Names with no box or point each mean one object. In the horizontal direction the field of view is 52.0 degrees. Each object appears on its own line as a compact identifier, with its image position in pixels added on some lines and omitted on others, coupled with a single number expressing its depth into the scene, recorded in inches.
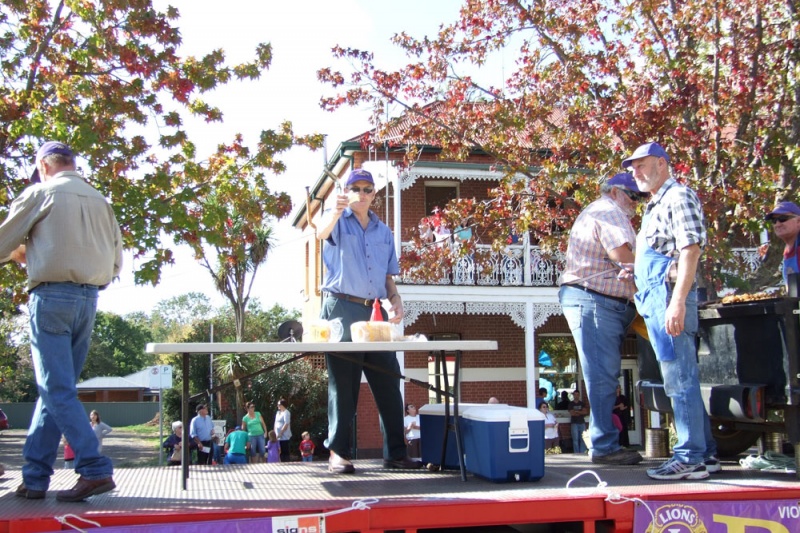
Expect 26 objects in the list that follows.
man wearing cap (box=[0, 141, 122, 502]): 133.0
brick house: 796.0
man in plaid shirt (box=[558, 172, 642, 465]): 180.7
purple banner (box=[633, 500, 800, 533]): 132.9
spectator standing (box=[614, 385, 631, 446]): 663.3
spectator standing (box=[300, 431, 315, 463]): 654.5
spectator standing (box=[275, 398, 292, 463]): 733.9
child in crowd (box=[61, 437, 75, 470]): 394.0
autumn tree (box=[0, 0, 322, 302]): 353.4
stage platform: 120.9
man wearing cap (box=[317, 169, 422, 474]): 181.2
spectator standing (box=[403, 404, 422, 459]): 561.0
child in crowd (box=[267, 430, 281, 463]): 726.5
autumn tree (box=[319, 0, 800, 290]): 349.7
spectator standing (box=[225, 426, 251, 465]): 519.0
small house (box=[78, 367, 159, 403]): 2092.8
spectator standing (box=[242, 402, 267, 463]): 661.7
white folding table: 144.4
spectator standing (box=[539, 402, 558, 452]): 684.0
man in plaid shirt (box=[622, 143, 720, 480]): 152.8
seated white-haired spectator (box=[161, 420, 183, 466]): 561.0
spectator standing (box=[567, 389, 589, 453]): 750.5
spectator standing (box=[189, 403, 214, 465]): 579.0
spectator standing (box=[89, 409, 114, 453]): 569.6
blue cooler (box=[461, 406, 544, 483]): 158.1
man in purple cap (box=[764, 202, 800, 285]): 204.7
